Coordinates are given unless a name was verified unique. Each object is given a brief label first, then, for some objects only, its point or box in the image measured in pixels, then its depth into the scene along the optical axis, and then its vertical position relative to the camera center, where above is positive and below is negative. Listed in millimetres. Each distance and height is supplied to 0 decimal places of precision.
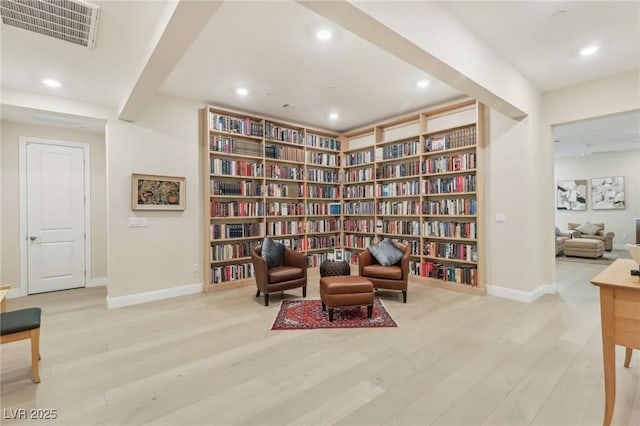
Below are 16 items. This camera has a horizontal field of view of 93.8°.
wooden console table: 1604 -603
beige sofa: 8109 -704
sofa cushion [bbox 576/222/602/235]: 8273 -515
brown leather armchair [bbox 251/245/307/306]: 4000 -829
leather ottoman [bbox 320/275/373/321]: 3430 -940
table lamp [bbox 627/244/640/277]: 1711 -256
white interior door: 4785 -16
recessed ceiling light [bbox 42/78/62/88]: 3589 +1629
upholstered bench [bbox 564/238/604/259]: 7133 -901
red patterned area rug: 3271 -1221
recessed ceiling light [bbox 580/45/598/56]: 3141 +1715
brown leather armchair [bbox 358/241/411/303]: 4102 -856
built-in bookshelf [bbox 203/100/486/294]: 4645 +411
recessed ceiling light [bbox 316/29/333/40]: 2807 +1706
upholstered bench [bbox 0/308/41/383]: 2111 -809
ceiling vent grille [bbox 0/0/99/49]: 2238 +1583
